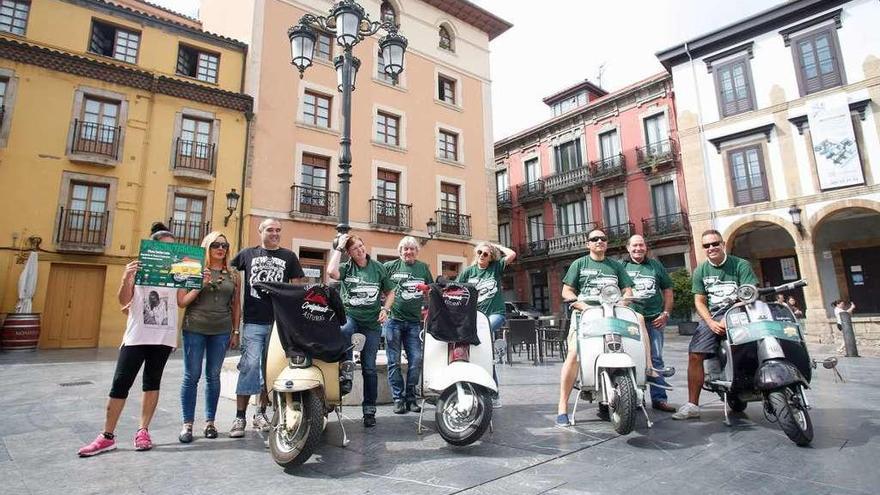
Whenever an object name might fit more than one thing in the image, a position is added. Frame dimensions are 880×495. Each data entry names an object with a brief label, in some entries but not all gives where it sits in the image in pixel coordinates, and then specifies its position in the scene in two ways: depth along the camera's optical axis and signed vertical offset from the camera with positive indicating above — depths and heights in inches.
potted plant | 673.0 +38.7
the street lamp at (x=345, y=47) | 243.8 +163.3
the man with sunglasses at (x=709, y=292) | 161.8 +11.8
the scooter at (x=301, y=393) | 114.8 -16.4
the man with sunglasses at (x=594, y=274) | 170.9 +19.7
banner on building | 586.6 +228.4
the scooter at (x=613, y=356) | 135.3 -8.8
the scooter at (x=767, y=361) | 126.7 -10.7
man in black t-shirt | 149.2 +3.6
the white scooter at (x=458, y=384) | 130.0 -15.9
